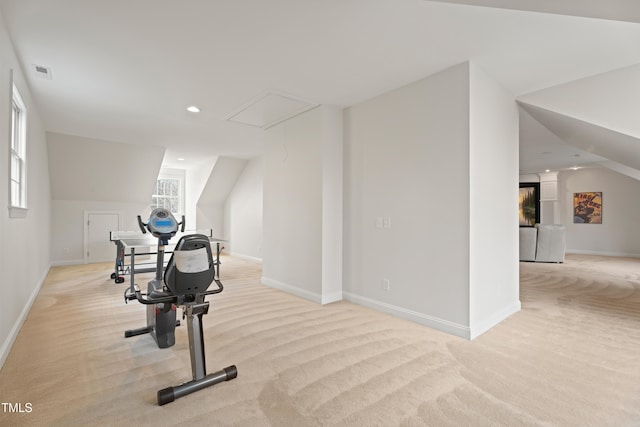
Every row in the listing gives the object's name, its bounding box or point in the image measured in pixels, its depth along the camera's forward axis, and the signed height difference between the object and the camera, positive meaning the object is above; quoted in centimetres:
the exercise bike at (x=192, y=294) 185 -50
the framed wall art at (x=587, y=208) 894 +9
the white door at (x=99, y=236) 699 -53
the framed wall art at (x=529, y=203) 1012 +27
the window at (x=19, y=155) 323 +63
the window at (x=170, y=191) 916 +63
